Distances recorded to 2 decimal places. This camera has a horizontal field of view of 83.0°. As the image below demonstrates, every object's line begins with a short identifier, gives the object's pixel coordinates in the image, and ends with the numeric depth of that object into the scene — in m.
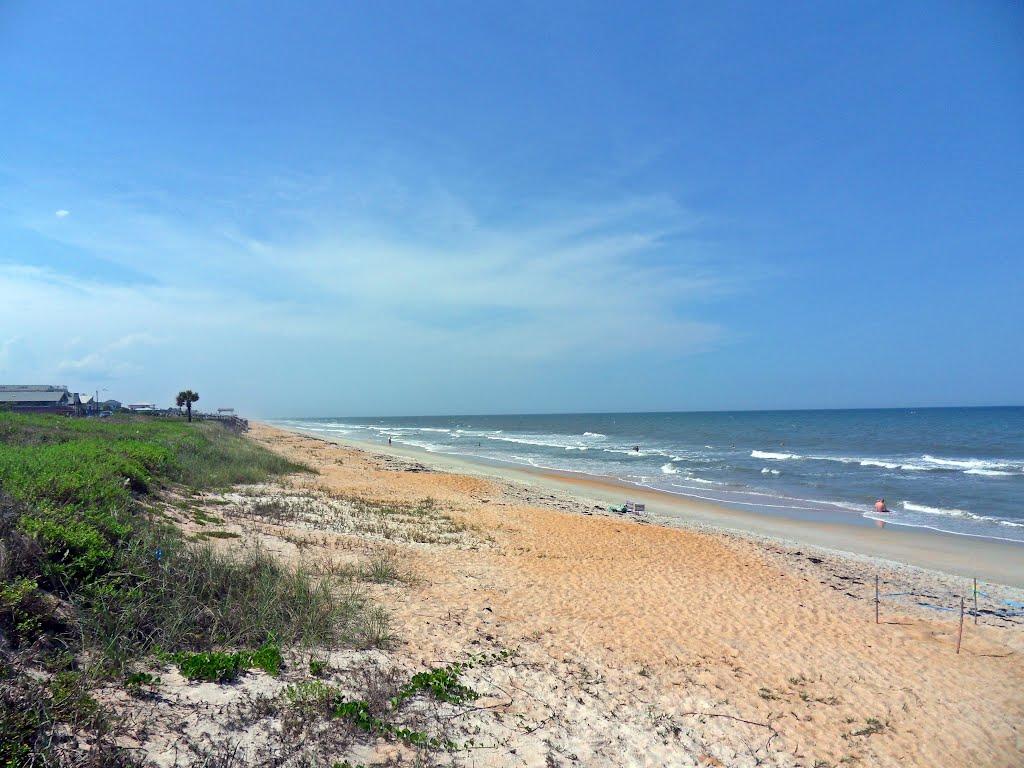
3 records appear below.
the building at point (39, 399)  41.97
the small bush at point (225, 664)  5.02
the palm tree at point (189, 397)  54.34
